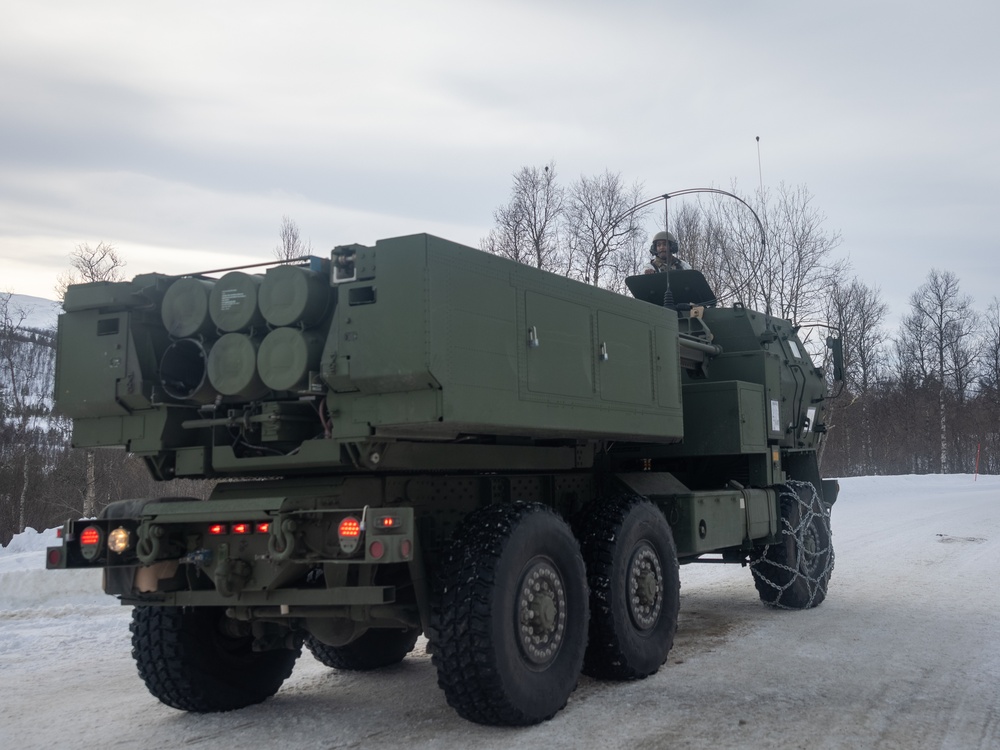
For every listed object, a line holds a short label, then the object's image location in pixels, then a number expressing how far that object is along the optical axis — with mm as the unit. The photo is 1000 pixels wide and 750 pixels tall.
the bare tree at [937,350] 55062
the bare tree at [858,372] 38562
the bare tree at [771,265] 29969
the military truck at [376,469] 5188
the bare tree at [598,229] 28125
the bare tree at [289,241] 26969
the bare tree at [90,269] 24375
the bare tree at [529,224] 28547
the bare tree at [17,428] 27405
